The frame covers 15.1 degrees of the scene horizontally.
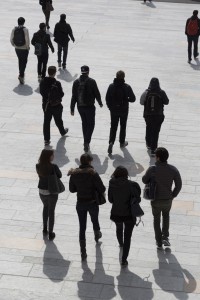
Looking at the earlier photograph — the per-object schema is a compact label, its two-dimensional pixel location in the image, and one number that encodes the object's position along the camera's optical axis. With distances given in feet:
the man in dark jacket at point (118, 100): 44.42
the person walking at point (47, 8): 82.84
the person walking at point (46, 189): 32.60
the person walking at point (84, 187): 31.30
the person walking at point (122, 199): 30.55
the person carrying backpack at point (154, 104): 44.14
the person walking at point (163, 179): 32.01
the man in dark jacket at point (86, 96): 44.47
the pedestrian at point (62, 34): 65.87
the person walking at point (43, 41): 59.93
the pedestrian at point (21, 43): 60.13
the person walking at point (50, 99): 45.88
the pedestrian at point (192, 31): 71.36
